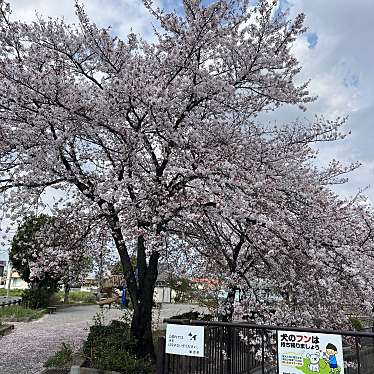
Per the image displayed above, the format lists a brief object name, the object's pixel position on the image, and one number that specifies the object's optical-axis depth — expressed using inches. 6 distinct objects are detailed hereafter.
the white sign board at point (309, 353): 132.6
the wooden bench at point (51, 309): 706.6
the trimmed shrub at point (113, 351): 240.2
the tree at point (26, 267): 578.8
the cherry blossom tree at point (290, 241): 217.9
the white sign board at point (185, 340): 157.3
